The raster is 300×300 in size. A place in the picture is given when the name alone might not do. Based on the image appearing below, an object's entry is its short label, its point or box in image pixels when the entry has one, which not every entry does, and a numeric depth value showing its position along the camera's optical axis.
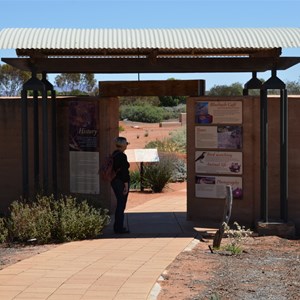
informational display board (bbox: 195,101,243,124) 13.29
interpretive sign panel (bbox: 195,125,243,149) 13.31
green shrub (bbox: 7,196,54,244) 11.41
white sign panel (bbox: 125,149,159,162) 20.06
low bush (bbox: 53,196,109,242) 11.48
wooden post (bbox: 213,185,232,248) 10.69
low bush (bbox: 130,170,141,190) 21.16
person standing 12.34
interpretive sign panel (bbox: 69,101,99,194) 14.18
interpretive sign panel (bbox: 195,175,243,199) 13.34
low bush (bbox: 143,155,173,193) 20.38
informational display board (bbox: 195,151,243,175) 13.34
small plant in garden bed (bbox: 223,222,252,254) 10.52
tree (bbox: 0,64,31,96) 70.00
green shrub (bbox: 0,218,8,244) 11.41
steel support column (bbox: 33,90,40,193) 13.40
